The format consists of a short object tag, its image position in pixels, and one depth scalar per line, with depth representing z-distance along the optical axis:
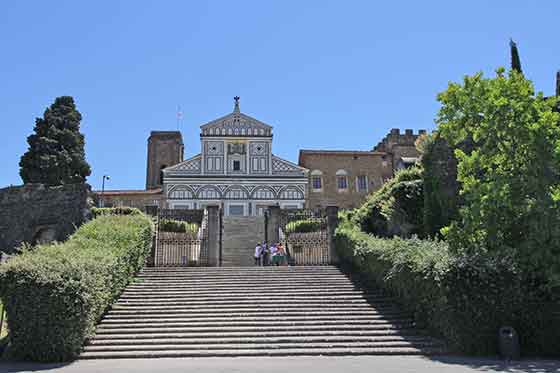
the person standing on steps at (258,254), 22.00
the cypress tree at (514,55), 30.16
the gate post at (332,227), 21.09
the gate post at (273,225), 24.36
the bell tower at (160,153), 60.78
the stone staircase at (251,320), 11.83
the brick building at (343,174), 51.81
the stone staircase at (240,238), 23.88
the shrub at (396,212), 23.44
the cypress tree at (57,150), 36.06
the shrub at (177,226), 26.10
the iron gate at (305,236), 21.89
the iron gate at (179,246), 20.94
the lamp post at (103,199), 48.00
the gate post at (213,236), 21.89
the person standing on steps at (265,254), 22.15
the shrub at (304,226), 25.31
